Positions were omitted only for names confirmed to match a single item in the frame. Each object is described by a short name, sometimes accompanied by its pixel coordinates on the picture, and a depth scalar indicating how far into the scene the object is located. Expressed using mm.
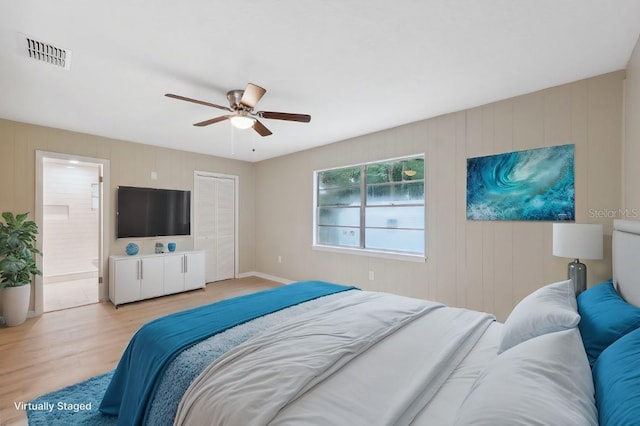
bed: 878
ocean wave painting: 2660
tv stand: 4195
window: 3859
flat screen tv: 4520
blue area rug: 1836
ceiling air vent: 2028
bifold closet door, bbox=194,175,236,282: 5477
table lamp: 2264
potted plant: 3340
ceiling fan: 2545
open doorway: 5574
